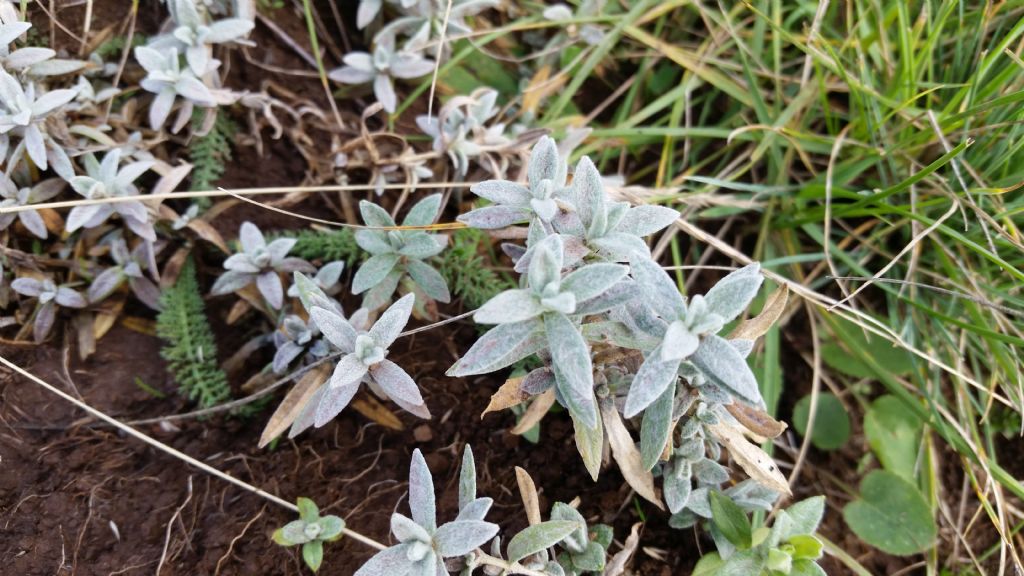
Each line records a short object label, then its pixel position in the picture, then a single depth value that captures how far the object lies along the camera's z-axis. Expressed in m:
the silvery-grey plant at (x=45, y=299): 0.23
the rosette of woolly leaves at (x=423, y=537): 0.18
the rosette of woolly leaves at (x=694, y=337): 0.17
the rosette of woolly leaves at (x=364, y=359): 0.20
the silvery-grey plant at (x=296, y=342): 0.22
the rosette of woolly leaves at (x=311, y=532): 0.20
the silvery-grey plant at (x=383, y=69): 0.28
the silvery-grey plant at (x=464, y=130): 0.26
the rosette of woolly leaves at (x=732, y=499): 0.22
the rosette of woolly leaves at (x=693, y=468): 0.20
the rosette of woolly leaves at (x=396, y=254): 0.23
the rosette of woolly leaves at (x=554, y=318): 0.17
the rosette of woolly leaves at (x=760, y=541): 0.21
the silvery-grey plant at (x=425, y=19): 0.28
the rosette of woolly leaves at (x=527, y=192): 0.20
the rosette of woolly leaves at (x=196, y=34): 0.25
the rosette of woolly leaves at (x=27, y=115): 0.22
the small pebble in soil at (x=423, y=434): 0.24
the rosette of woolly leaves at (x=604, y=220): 0.19
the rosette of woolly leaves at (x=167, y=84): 0.25
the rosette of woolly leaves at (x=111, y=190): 0.23
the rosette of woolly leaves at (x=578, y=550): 0.21
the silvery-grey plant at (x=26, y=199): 0.23
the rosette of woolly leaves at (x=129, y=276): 0.24
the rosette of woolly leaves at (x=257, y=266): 0.24
